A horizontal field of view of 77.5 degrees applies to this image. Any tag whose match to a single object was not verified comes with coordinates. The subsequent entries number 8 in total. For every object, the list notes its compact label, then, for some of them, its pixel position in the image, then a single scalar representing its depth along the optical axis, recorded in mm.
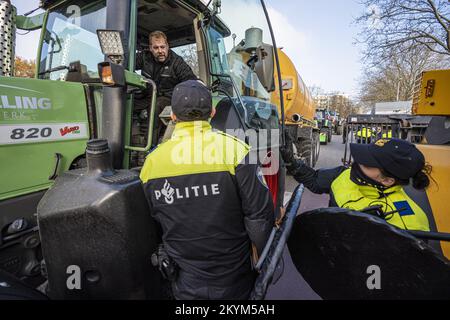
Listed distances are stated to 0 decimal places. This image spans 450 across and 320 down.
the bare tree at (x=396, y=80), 30830
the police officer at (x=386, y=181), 1579
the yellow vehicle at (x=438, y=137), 2193
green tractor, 1477
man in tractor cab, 2779
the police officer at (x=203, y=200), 1442
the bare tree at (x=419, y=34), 14062
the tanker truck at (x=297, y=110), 7109
